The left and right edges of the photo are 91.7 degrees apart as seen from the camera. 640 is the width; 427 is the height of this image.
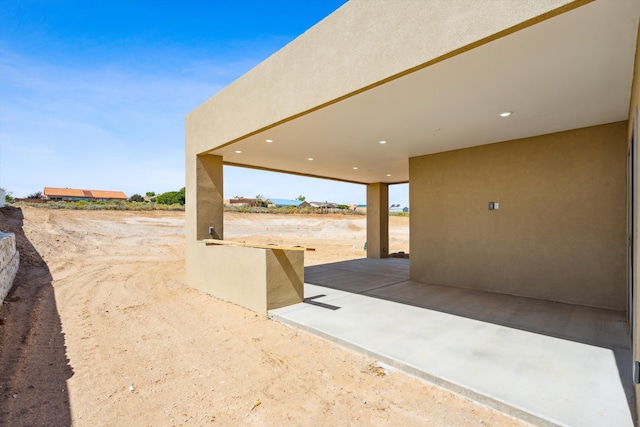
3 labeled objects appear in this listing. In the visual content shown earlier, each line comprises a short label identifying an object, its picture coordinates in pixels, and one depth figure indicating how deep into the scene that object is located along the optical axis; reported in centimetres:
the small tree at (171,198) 4529
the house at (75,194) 5147
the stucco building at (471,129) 274
